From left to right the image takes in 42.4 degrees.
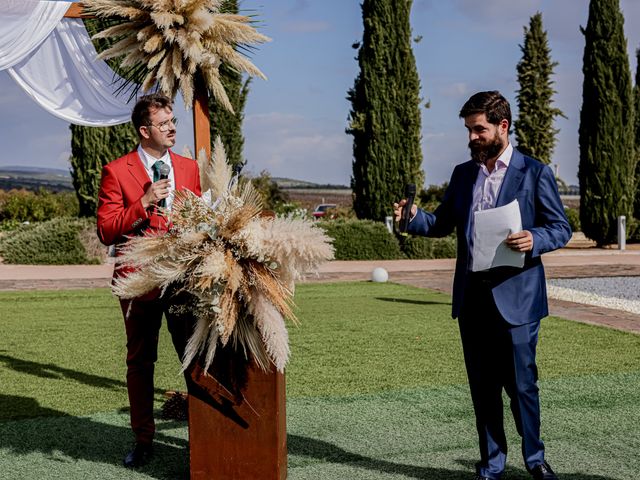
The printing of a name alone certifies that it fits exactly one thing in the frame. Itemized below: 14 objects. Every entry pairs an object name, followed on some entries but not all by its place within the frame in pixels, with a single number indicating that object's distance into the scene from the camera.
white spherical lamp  14.97
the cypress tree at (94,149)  18.66
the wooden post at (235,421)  3.98
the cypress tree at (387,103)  21.91
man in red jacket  4.54
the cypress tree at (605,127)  23.92
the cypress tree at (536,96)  28.27
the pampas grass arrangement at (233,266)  3.70
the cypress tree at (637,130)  27.39
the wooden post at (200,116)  5.73
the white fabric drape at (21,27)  8.02
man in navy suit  4.02
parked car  35.04
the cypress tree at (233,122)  21.34
